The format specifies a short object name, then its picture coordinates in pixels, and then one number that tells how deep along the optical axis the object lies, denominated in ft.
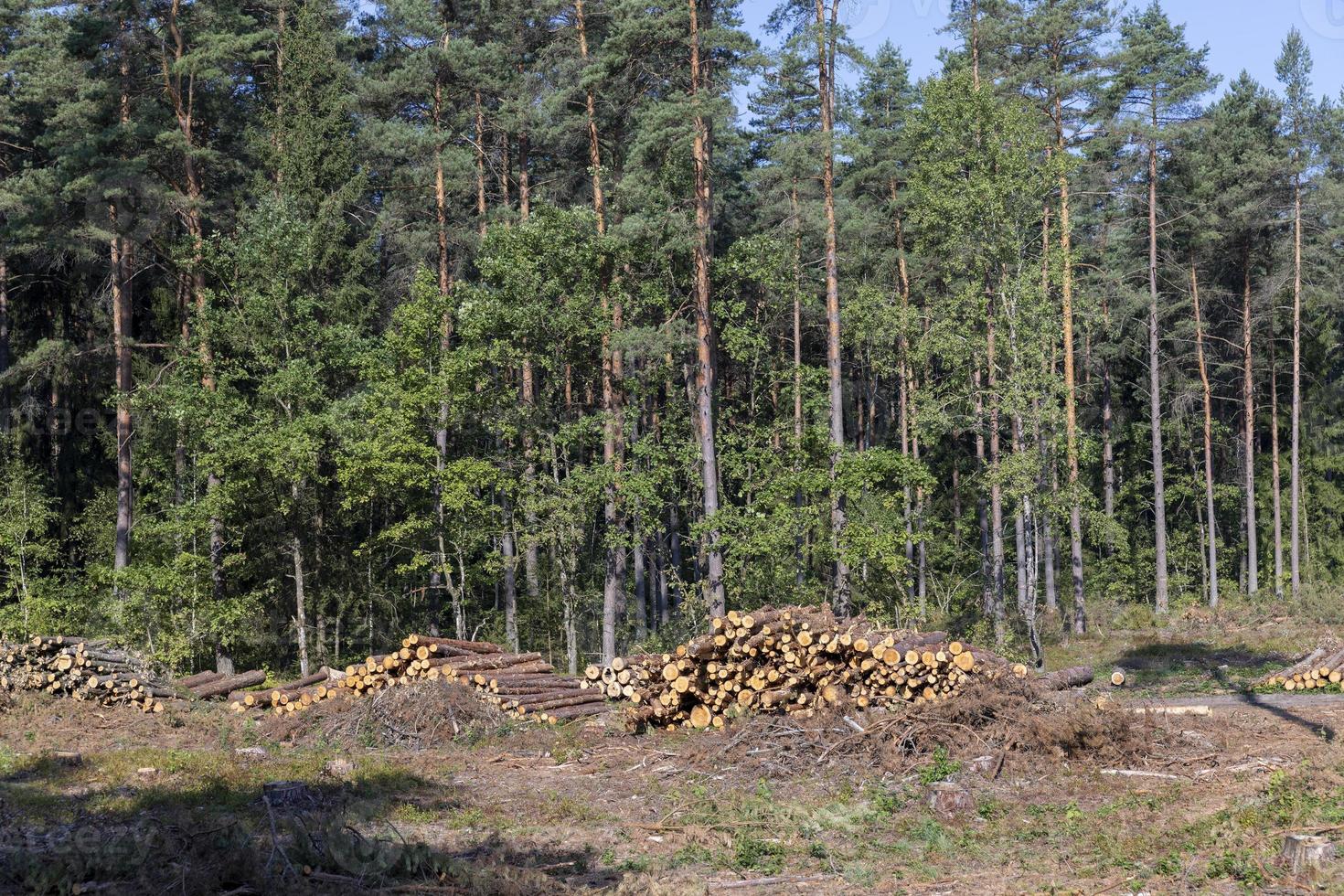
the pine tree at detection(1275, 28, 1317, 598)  123.13
